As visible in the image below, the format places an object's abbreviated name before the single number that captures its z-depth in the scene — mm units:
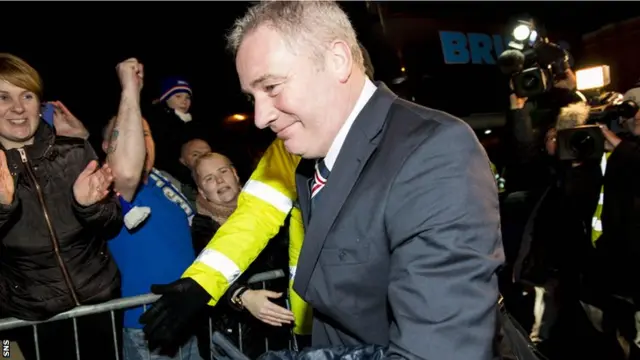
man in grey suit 1184
